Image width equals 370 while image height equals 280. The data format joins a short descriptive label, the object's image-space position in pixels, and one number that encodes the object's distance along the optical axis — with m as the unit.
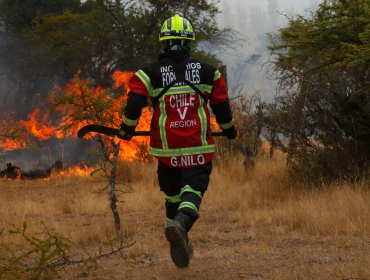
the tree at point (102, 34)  40.11
